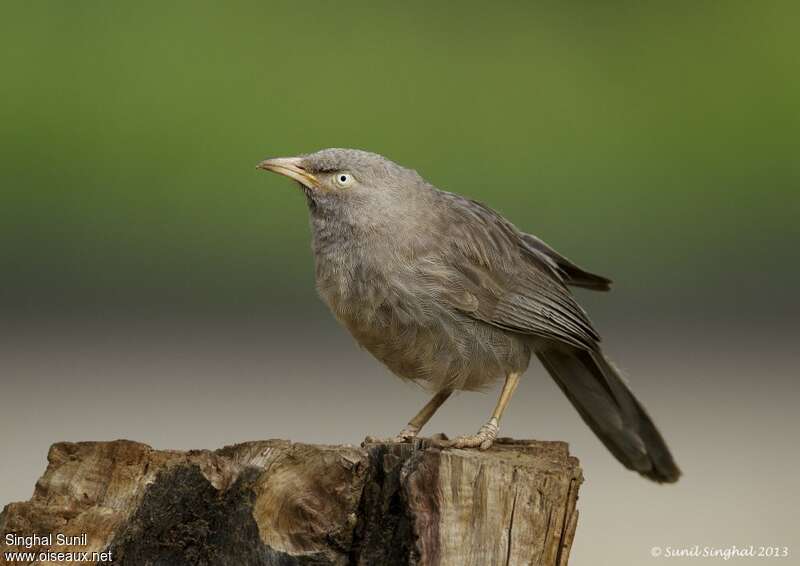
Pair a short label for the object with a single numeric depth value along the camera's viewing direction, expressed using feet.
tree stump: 26.23
